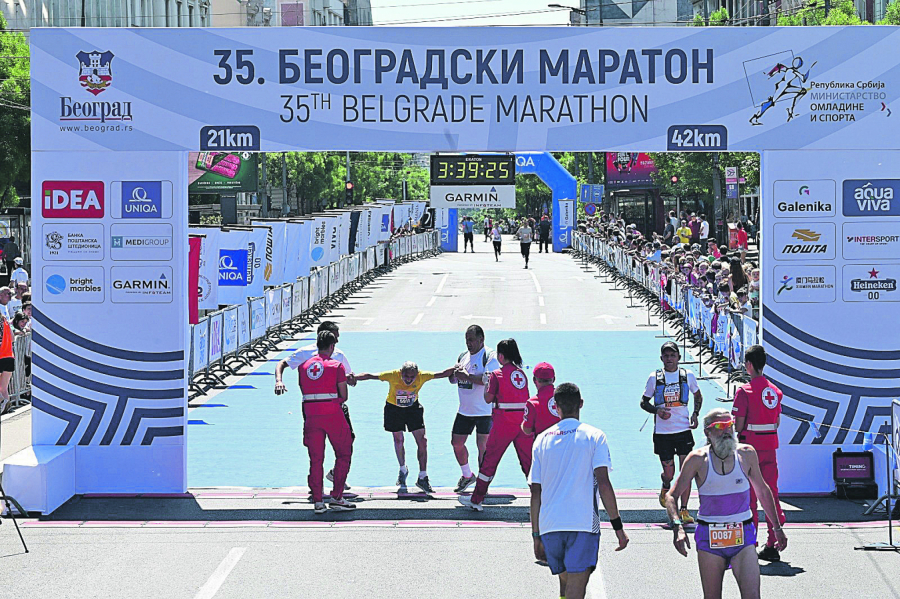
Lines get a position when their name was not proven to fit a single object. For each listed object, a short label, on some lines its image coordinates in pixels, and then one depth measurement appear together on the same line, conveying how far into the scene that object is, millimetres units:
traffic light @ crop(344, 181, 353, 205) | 59216
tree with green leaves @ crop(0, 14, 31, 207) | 37688
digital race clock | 25672
